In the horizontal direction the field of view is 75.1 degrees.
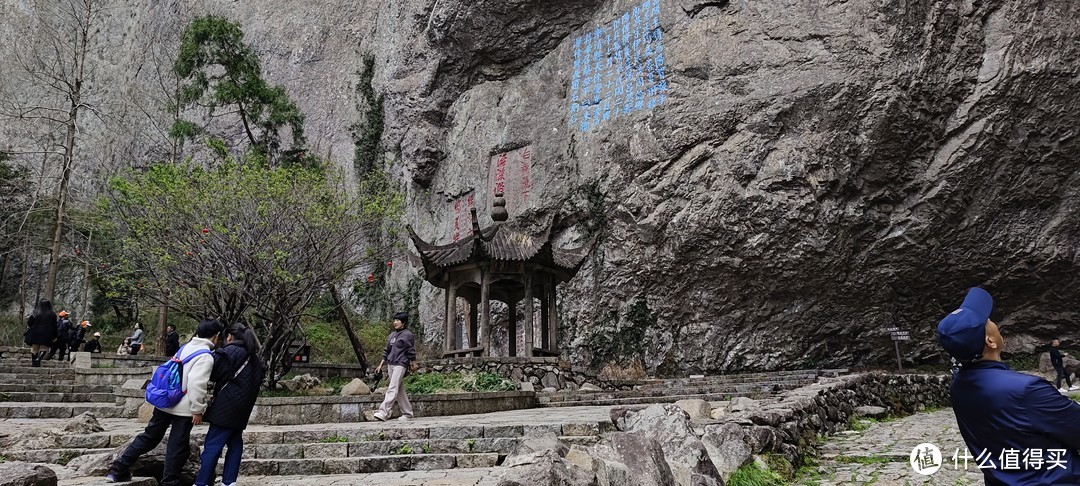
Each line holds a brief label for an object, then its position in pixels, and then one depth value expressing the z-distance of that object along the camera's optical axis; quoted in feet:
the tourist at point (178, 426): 14.56
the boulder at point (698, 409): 22.85
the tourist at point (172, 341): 51.37
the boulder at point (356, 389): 32.44
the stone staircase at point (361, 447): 18.22
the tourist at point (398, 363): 26.37
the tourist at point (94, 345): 55.52
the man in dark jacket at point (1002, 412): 7.86
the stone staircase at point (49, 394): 30.14
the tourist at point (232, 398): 14.70
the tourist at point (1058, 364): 41.11
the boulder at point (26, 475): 11.93
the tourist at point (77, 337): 52.06
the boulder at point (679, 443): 14.15
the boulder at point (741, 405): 22.39
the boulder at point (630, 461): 12.58
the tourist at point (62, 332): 48.01
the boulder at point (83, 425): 20.91
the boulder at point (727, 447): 16.15
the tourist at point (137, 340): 56.08
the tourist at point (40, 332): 43.47
